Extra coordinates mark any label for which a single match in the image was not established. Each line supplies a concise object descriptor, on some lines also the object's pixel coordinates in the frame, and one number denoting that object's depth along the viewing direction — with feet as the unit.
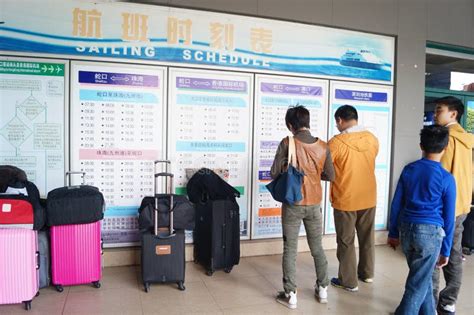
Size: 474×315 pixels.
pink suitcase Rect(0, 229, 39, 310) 8.80
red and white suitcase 8.86
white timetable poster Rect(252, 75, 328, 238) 13.29
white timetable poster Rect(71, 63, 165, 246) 11.56
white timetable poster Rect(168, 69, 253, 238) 12.37
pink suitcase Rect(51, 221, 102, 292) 9.76
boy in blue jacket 7.40
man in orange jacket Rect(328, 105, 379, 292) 10.25
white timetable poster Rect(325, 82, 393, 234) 14.25
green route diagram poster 11.08
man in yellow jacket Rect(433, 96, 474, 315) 8.83
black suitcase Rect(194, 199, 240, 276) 11.23
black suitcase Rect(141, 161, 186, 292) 9.99
